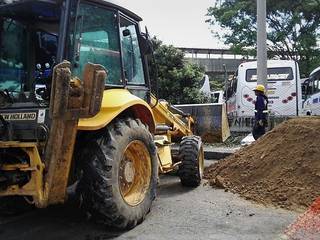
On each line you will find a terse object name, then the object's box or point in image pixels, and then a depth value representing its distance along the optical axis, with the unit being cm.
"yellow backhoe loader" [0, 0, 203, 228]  319
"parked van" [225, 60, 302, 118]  1205
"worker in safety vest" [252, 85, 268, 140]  810
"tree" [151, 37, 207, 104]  1307
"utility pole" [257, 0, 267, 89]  846
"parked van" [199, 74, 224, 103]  1618
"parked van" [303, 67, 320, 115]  1253
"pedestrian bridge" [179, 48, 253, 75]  2973
